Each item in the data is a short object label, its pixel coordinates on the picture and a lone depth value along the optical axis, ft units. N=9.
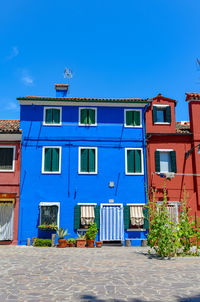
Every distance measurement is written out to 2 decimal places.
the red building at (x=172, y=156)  59.11
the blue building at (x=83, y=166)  56.18
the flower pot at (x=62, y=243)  51.98
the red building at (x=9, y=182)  55.52
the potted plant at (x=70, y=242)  52.94
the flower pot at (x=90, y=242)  53.88
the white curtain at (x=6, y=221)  55.36
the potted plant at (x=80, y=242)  52.95
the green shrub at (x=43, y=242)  52.34
